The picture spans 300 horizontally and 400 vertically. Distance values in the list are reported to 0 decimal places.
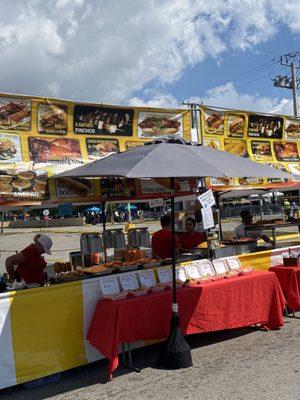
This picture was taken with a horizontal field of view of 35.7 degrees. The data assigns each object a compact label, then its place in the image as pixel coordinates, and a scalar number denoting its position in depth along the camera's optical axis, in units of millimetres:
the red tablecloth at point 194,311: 4984
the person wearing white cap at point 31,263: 6211
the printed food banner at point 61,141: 5922
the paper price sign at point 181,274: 6089
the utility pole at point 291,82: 40322
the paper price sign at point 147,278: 5773
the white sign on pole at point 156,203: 9139
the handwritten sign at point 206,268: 6325
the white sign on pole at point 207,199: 5574
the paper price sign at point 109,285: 5387
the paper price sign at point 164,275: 5973
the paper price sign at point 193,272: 6195
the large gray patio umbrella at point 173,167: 4969
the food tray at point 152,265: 6255
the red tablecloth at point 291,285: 6871
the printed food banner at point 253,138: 8320
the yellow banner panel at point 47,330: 4754
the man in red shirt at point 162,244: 7507
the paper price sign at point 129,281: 5570
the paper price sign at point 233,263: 6602
